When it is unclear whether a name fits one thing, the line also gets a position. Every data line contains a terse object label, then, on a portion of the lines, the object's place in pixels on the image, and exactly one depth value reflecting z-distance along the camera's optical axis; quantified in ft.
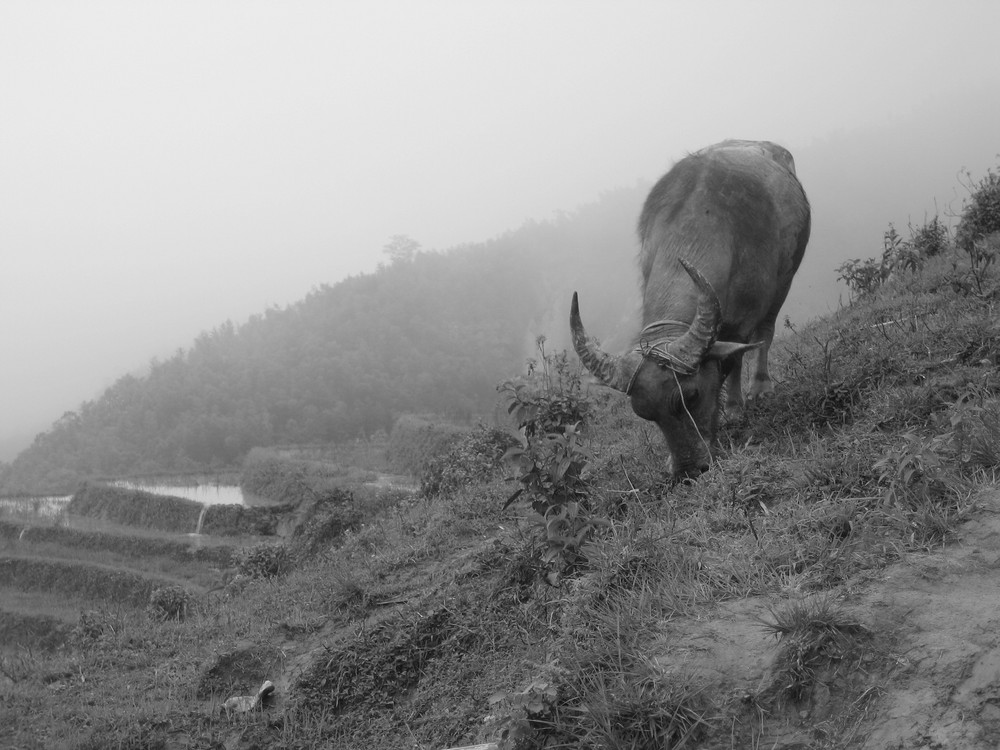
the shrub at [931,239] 34.35
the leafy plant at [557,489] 13.38
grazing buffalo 16.93
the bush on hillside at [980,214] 31.48
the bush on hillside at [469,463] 28.84
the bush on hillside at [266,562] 35.26
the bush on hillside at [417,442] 55.93
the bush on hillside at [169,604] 29.09
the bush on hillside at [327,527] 33.68
